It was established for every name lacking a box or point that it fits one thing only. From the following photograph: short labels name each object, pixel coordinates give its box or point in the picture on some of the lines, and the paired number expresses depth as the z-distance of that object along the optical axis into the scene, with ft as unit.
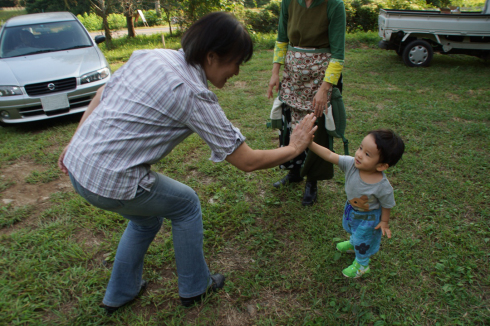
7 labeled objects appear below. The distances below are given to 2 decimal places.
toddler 6.30
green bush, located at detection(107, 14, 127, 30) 85.98
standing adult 8.20
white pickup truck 24.13
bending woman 4.80
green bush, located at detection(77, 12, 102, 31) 85.68
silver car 16.03
